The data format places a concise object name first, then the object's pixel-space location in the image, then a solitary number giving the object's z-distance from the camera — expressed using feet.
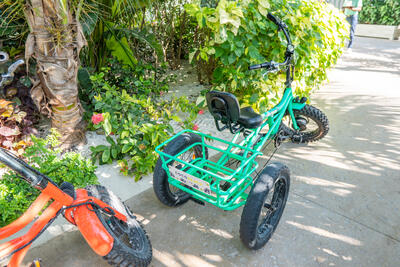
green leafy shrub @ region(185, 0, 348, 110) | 9.70
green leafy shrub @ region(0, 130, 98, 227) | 6.71
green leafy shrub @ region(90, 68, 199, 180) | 8.68
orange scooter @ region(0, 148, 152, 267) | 4.61
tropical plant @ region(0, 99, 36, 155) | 8.23
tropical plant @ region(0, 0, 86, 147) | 7.64
